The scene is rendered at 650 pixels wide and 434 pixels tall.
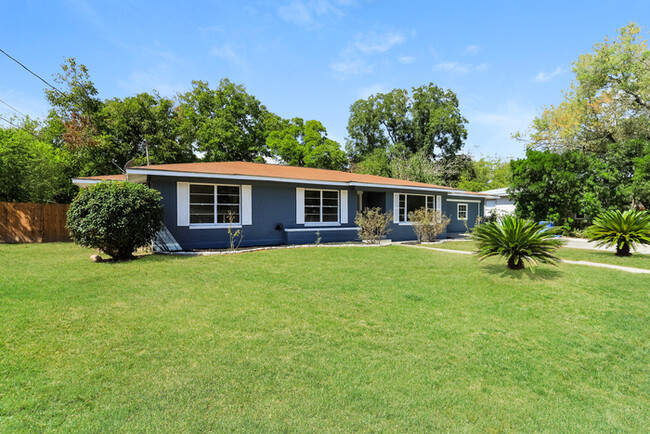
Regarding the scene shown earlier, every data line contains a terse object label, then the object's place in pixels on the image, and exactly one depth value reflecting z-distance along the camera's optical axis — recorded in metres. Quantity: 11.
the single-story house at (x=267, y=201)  10.95
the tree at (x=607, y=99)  22.41
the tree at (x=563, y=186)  17.45
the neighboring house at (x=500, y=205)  25.33
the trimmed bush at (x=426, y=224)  14.52
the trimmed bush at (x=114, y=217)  8.23
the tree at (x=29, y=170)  16.52
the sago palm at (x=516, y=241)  6.87
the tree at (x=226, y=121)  28.28
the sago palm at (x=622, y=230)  9.52
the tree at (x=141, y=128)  22.41
